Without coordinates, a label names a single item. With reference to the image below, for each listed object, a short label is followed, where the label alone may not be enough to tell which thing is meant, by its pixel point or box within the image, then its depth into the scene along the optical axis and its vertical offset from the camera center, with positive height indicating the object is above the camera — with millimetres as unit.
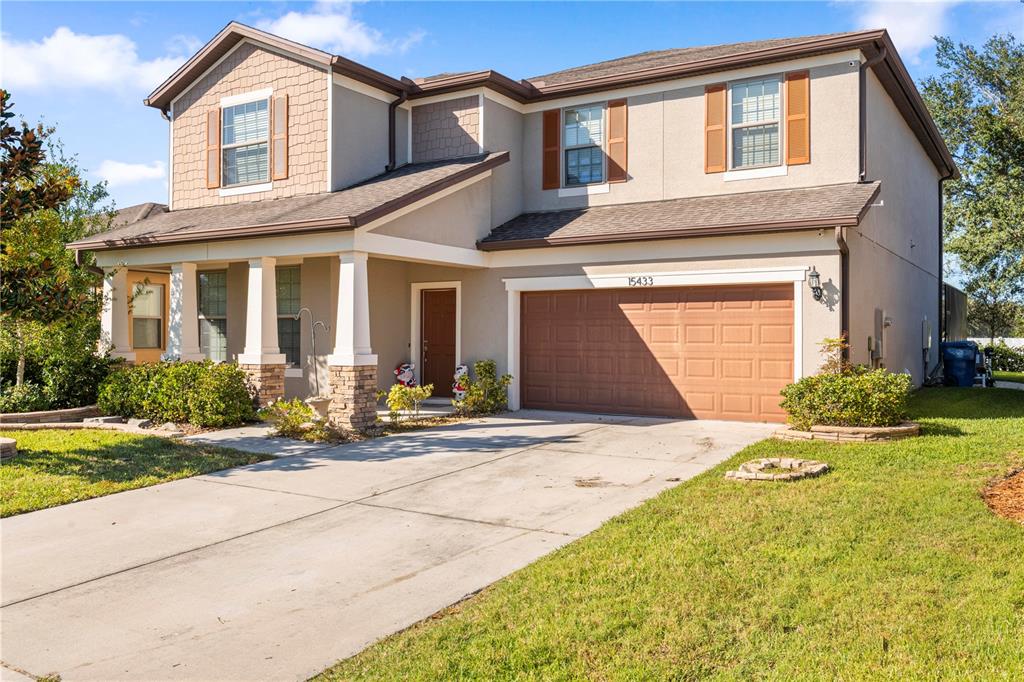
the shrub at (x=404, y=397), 12453 -859
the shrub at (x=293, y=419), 11367 -1100
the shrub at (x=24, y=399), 13039 -951
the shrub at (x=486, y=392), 13852 -860
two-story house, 12172 +2033
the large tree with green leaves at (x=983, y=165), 26984 +6397
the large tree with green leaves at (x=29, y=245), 9234 +1613
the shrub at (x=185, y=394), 12039 -812
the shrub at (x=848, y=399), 10102 -690
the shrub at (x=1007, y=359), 28109 -430
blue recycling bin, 18719 -408
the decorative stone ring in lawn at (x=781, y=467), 7793 -1257
